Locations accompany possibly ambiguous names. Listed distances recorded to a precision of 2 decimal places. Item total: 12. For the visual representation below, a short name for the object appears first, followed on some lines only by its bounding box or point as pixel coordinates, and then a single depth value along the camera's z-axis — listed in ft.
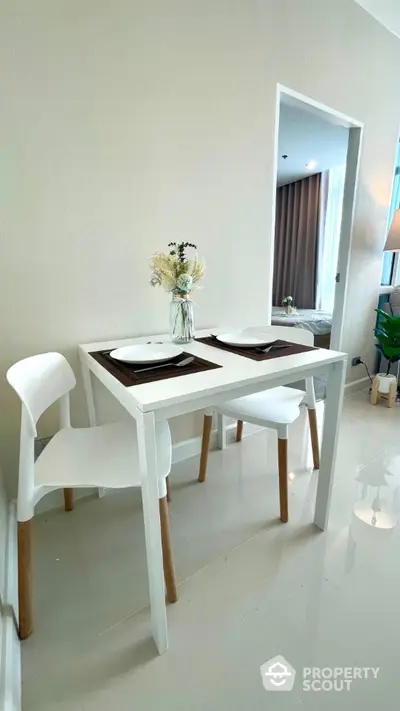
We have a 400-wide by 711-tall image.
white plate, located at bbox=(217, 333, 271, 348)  4.33
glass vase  4.47
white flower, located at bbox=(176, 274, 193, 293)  4.29
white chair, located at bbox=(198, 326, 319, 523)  4.47
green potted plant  8.33
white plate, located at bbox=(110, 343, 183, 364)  3.63
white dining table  2.76
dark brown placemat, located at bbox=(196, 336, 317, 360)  4.04
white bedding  11.69
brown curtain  16.70
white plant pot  8.67
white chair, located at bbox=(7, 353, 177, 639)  3.08
